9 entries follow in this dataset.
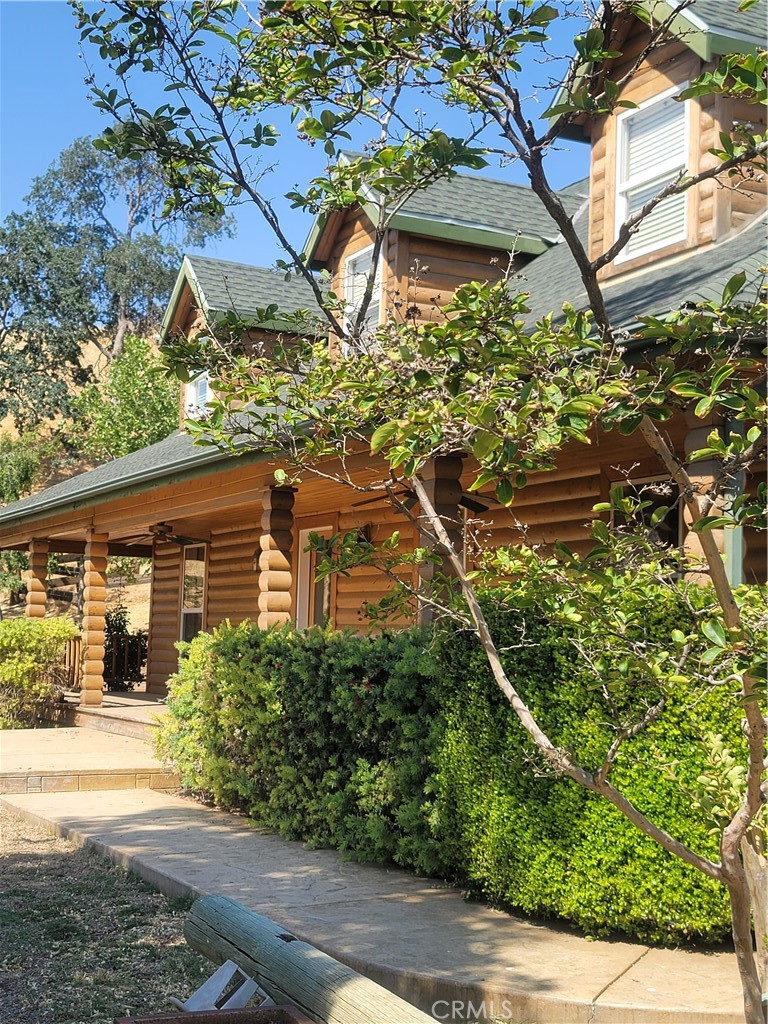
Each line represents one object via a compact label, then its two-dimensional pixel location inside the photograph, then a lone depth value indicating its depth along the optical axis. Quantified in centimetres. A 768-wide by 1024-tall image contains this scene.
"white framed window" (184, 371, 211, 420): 1855
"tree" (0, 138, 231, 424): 4872
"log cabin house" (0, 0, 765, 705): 917
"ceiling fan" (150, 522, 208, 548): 2012
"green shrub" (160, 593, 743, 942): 568
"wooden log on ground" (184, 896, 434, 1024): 389
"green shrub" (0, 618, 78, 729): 1744
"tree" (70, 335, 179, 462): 3681
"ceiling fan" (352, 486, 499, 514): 1082
